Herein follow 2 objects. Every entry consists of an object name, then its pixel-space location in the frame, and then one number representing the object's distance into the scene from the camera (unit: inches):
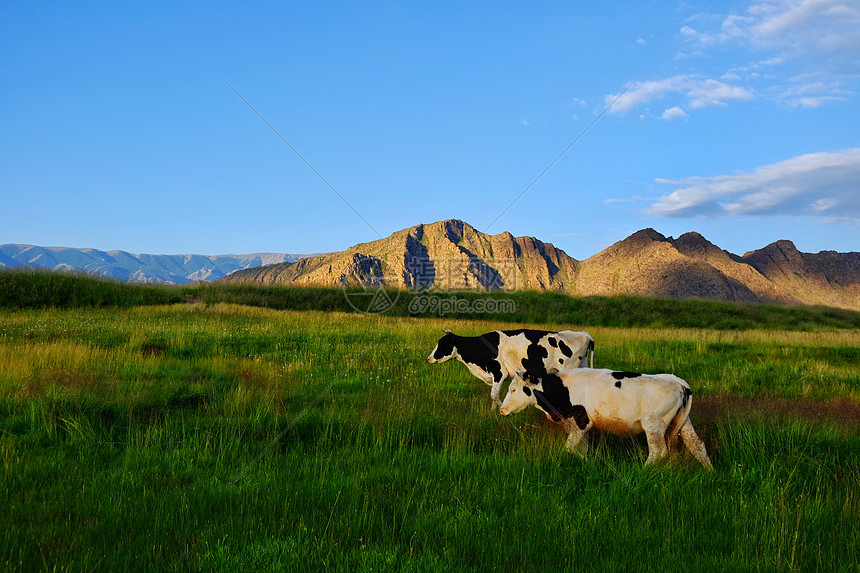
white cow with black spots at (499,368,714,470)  272.5
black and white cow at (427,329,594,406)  461.4
